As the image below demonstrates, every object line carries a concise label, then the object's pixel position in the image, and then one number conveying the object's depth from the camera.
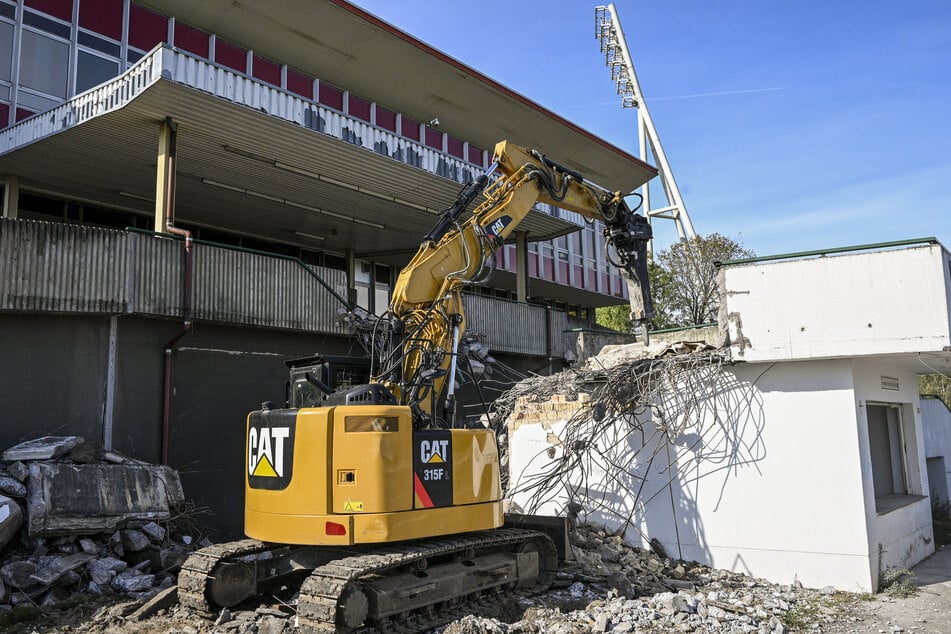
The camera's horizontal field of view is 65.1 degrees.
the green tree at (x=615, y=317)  35.16
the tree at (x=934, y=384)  31.06
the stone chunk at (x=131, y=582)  9.14
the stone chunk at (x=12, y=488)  9.34
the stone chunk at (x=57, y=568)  8.77
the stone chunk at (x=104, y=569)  9.16
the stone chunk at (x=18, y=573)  8.62
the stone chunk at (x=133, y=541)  9.89
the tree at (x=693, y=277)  28.27
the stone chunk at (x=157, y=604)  7.98
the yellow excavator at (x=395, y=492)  7.34
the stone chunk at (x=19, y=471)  9.58
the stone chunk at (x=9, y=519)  8.80
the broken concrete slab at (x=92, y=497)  9.32
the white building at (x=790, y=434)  10.08
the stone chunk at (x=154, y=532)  10.27
